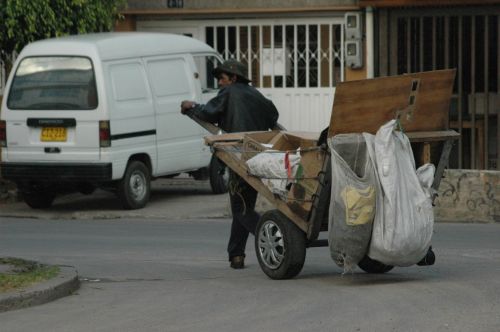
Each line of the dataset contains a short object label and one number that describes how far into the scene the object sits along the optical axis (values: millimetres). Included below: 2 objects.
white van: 21880
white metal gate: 27632
